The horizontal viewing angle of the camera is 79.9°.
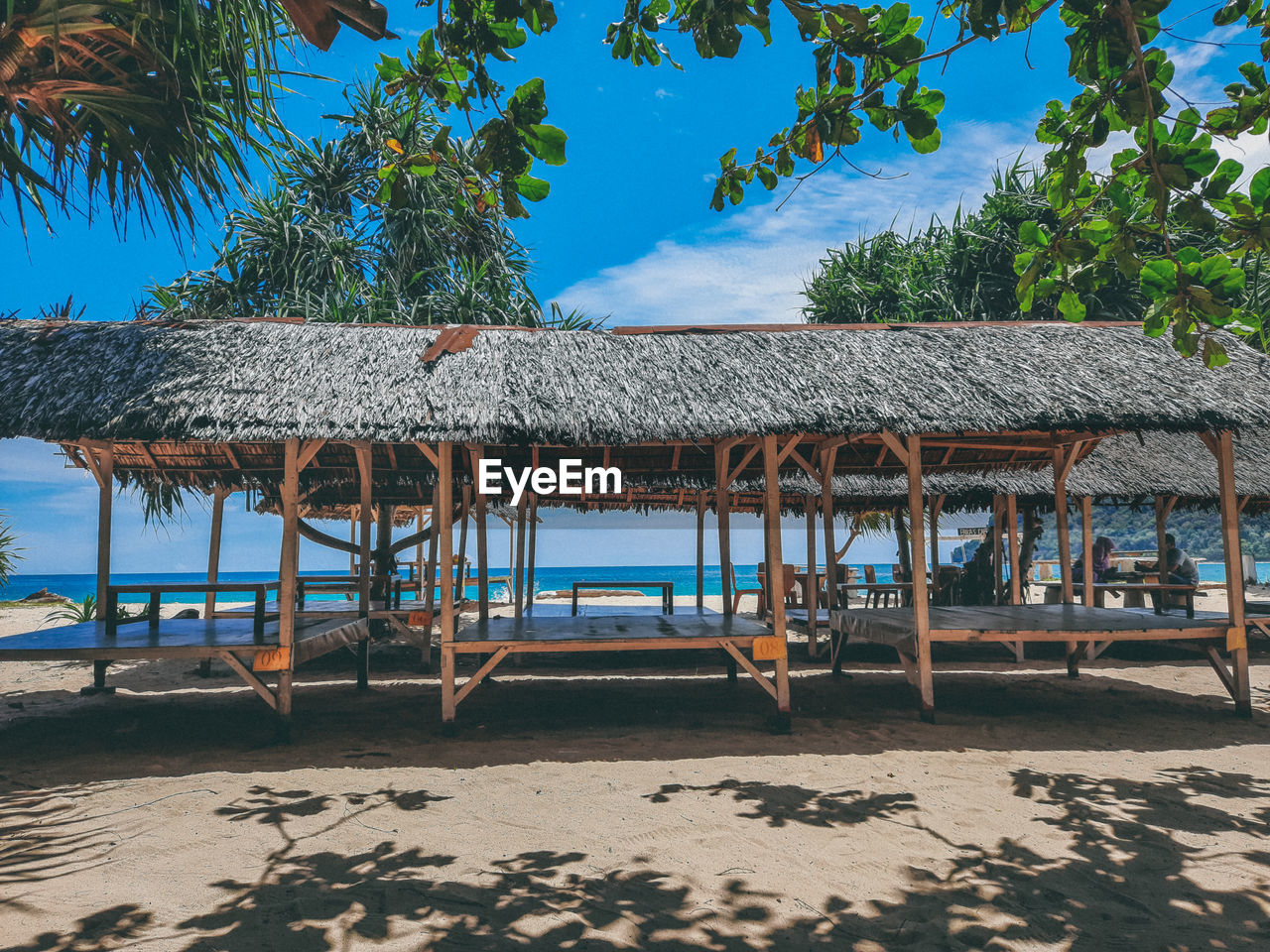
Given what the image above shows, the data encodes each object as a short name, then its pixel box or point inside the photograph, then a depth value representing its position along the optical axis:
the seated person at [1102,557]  12.28
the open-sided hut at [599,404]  5.45
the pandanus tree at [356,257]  12.87
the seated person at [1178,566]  11.11
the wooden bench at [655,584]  8.79
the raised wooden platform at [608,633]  5.76
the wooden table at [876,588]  10.60
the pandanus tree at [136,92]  3.67
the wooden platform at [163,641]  5.22
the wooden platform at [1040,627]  6.08
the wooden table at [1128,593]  6.79
